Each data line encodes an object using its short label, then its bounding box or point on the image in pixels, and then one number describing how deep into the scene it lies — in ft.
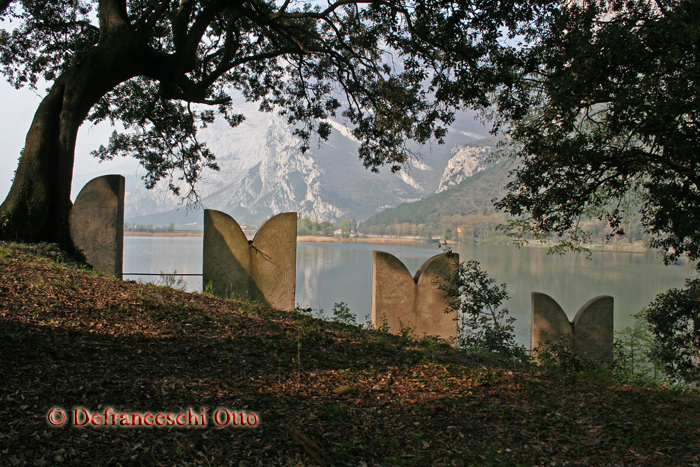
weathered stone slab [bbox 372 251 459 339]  24.06
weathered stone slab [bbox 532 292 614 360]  25.25
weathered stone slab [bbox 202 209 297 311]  24.59
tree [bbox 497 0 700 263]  17.07
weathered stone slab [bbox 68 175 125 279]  23.18
